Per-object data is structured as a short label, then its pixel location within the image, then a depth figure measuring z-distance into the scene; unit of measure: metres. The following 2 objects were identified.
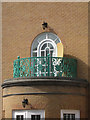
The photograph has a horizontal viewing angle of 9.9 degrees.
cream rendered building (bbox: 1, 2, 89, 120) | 25.09
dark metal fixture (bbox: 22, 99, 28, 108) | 25.12
